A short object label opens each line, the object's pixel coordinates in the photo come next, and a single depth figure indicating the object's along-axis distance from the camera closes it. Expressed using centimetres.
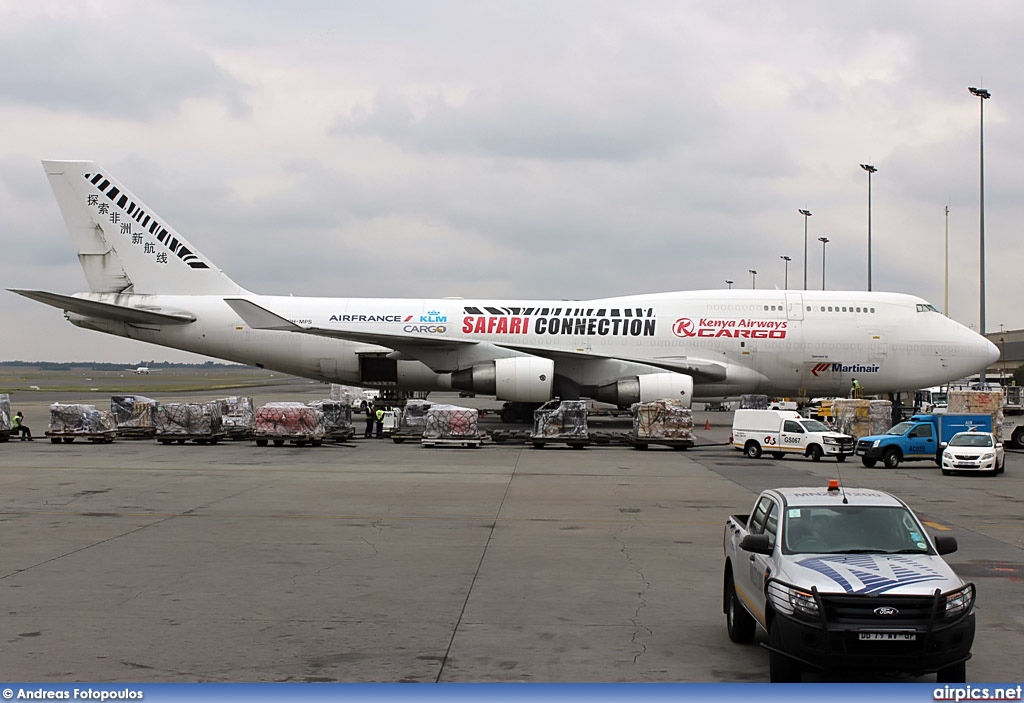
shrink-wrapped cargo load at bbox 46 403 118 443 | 3434
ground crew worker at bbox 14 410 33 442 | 3588
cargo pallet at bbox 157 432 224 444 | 3422
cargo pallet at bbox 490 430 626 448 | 3606
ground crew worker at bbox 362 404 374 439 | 3981
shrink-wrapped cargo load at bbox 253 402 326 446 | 3328
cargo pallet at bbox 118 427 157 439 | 3684
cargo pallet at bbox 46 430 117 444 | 3431
